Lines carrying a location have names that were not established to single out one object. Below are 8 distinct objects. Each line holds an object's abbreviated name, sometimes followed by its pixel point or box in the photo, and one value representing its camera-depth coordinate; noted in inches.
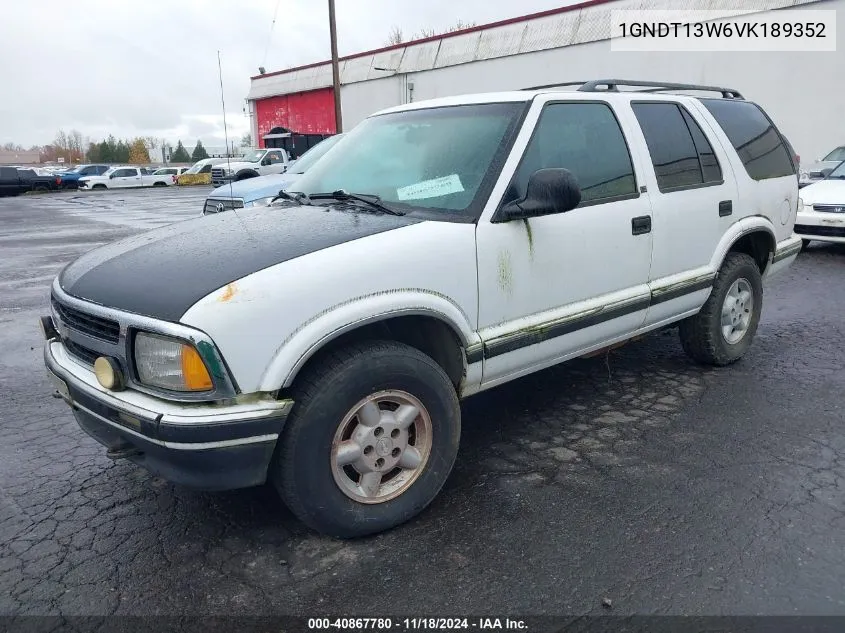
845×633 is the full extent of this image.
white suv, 96.8
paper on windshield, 128.4
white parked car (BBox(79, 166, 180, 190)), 1512.1
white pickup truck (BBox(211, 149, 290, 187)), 711.4
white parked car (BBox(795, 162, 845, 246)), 364.2
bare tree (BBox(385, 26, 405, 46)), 1854.1
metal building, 684.7
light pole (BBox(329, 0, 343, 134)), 856.9
